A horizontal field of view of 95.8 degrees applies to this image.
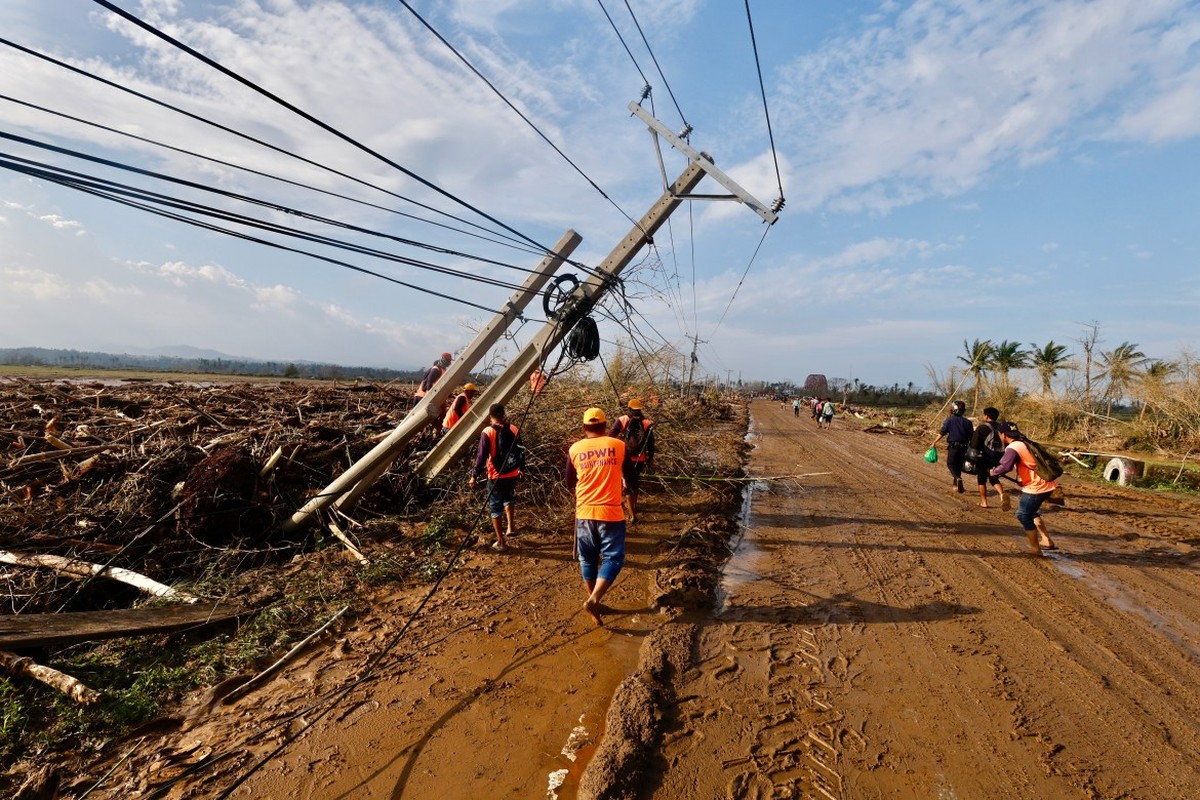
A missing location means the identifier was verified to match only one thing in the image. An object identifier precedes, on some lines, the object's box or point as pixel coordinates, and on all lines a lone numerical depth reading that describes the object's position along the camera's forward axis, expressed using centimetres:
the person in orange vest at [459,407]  809
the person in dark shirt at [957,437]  963
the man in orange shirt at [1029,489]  652
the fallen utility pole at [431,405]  698
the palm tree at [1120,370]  2044
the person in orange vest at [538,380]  751
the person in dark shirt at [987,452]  887
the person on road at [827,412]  2448
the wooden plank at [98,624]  401
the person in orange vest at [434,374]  927
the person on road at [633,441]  736
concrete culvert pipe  1241
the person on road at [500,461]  630
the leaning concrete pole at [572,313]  701
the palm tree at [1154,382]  1748
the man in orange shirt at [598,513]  453
